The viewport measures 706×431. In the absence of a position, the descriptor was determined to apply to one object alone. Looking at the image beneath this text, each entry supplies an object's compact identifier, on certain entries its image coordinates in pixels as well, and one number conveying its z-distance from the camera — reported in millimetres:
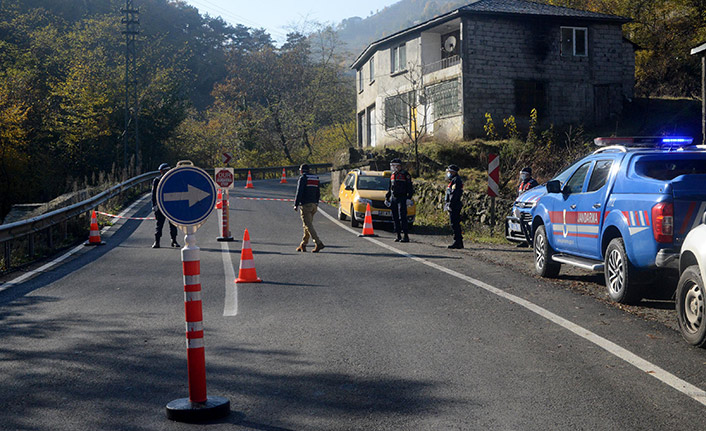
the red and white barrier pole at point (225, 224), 17219
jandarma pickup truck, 7793
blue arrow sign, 5234
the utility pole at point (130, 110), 43531
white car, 6366
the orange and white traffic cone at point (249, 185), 39662
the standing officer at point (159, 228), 16194
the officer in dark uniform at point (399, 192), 17016
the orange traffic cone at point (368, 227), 18562
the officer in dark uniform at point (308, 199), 14914
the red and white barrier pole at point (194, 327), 4898
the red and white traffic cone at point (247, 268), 10828
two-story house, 34906
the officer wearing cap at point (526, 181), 16031
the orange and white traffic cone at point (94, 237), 16594
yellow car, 20469
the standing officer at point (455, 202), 15680
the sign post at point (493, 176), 17672
